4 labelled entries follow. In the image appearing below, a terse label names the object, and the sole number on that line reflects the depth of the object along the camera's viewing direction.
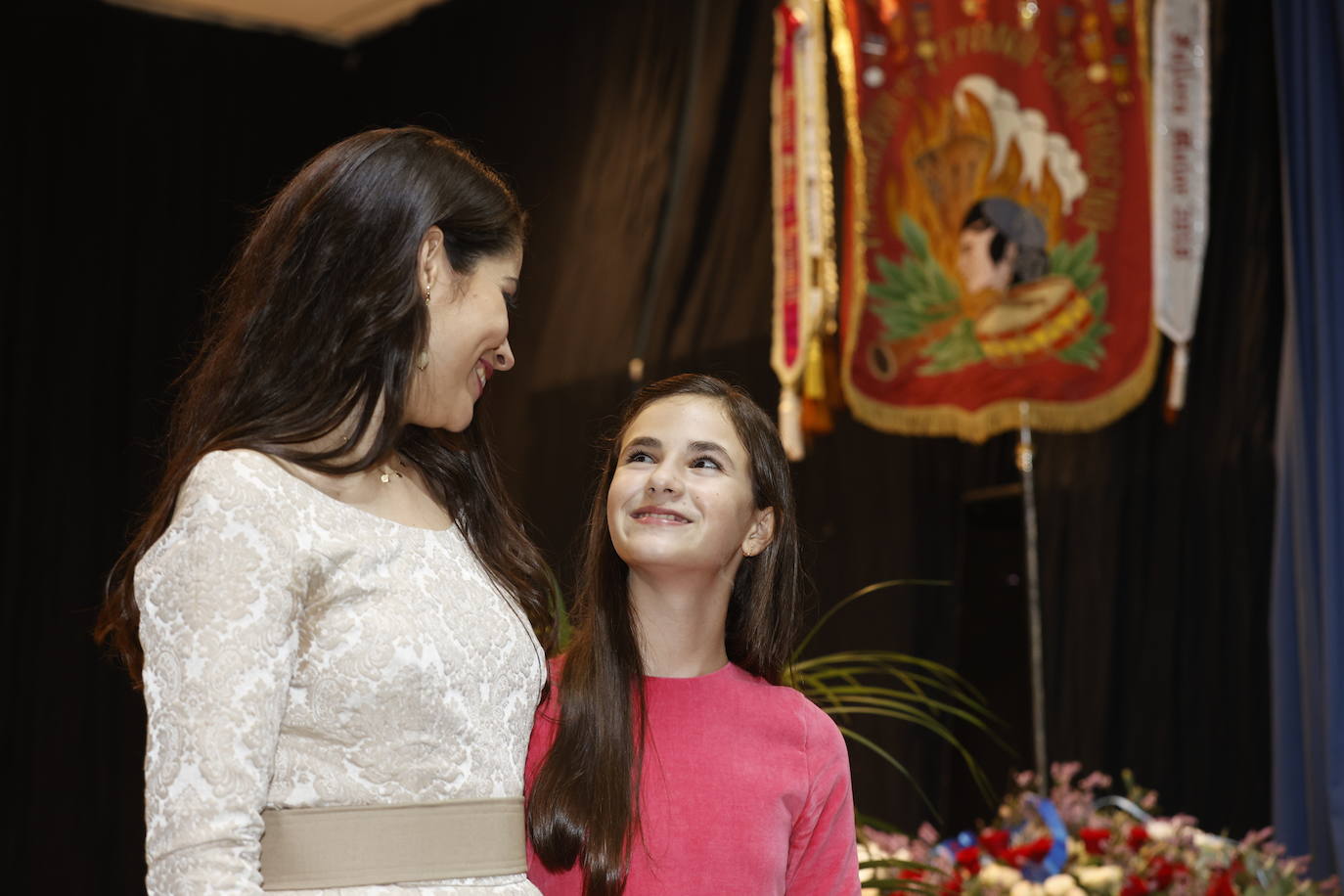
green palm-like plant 3.99
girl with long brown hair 1.86
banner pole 3.78
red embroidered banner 3.65
